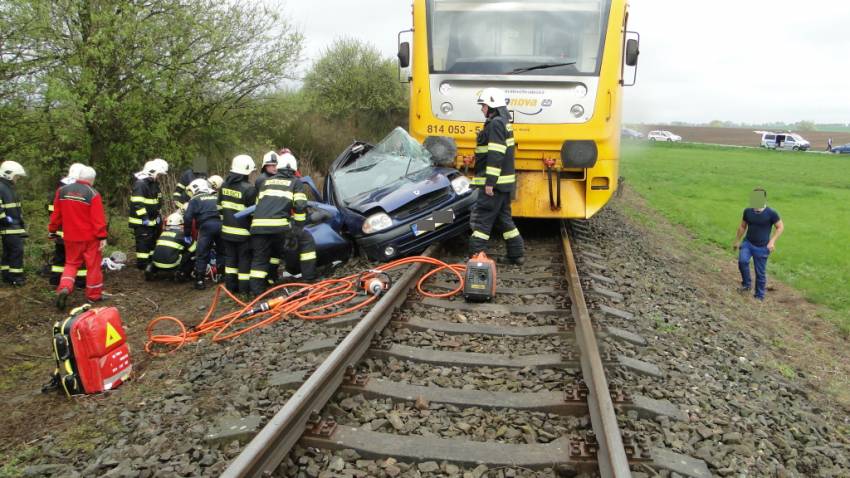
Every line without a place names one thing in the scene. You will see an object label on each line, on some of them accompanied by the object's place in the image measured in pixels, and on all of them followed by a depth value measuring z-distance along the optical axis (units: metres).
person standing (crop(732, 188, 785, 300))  9.52
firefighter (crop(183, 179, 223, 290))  8.05
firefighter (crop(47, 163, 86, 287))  7.99
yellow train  7.93
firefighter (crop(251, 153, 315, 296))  6.99
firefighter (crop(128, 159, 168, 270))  8.58
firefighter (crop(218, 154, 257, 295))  7.36
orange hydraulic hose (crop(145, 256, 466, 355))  5.54
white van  58.69
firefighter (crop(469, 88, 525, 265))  6.80
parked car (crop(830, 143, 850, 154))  56.47
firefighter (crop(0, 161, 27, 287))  8.01
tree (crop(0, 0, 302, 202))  9.18
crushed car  7.26
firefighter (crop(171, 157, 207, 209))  9.84
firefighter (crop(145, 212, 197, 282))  8.36
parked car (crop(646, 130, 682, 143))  69.62
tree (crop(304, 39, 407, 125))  26.34
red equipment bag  4.52
